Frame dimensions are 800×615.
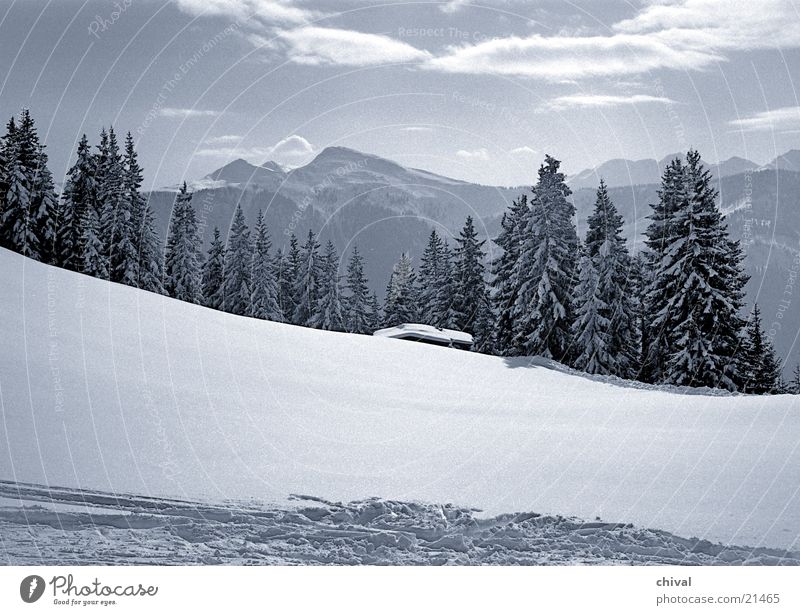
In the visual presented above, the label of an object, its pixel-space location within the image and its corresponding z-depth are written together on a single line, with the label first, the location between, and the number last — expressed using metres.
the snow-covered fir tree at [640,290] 46.69
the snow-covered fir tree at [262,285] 65.12
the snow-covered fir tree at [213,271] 68.62
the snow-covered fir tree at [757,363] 45.75
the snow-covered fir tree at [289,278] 74.06
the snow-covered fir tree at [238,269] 65.56
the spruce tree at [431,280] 62.40
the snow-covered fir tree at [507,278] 50.28
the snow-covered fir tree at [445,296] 60.14
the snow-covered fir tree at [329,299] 66.88
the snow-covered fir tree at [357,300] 72.56
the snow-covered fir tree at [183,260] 61.50
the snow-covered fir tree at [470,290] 59.69
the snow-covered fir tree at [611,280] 43.34
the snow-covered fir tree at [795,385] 73.81
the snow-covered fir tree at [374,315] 76.94
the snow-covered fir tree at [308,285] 70.60
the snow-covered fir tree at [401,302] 69.50
